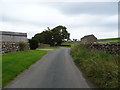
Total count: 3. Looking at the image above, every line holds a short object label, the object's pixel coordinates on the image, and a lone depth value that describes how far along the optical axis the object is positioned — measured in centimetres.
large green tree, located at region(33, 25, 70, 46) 3889
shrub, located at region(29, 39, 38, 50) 2235
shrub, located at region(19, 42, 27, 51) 1560
